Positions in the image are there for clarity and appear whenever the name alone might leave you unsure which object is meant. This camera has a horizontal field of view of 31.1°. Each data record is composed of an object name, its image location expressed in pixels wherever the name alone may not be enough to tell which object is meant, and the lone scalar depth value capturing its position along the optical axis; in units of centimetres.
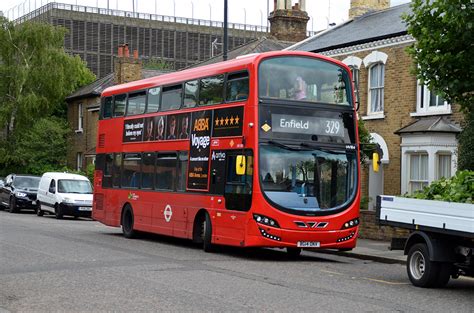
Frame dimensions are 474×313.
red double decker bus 1766
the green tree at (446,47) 1702
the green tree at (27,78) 5619
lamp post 2689
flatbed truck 1295
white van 3488
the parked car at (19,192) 3931
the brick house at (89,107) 4809
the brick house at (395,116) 2495
